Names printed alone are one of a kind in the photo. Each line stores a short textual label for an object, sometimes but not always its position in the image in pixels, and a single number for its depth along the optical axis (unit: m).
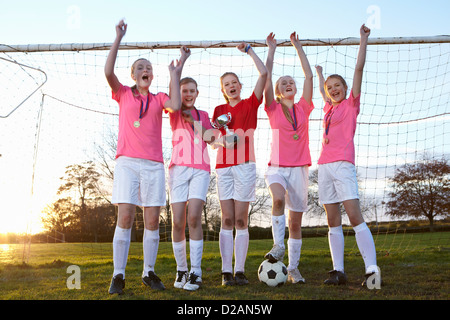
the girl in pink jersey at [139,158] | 3.99
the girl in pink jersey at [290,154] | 4.34
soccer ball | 4.10
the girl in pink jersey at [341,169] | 4.21
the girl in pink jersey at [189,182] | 4.17
